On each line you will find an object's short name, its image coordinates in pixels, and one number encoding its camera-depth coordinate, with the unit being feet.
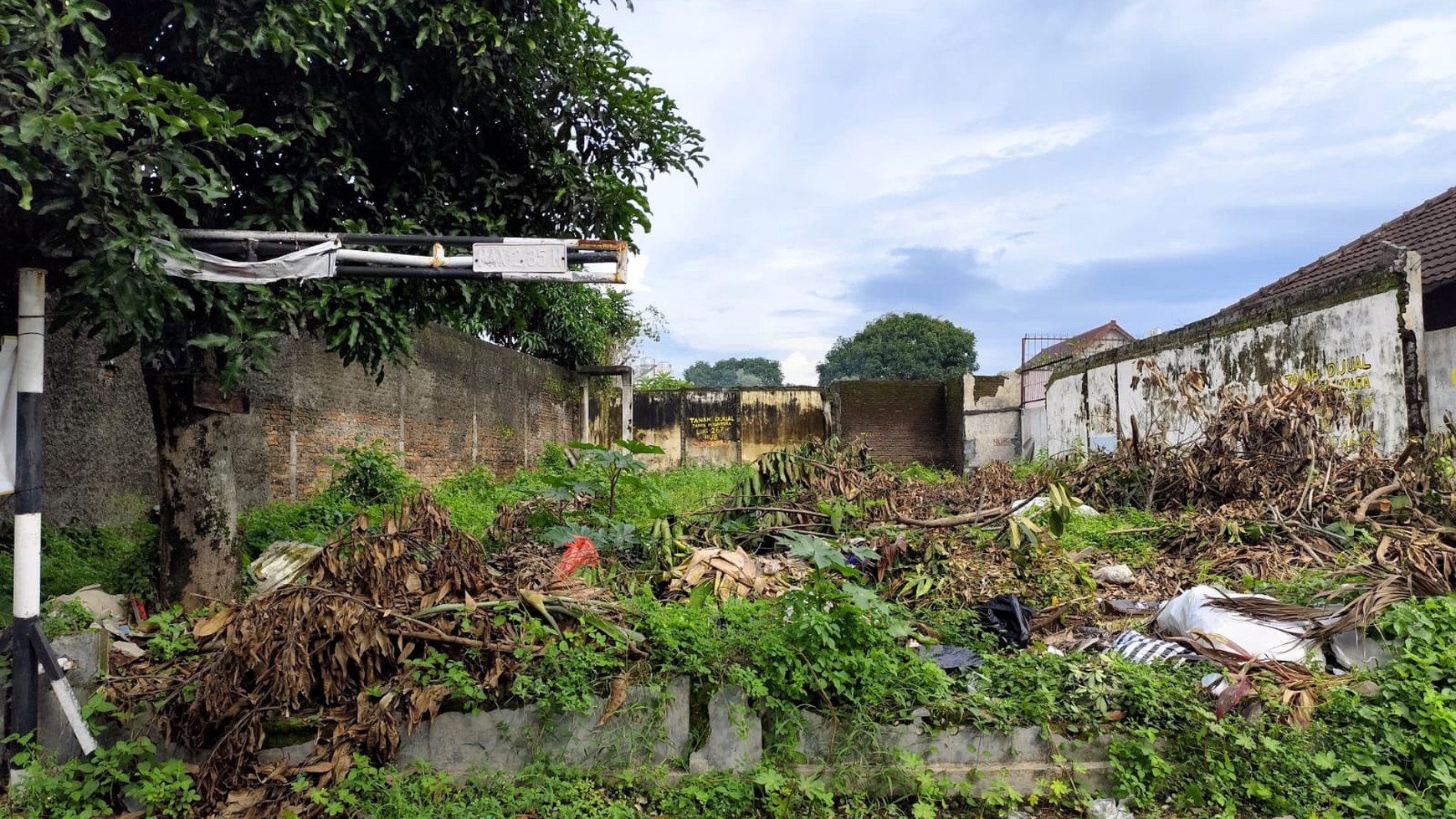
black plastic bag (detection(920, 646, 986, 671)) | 12.06
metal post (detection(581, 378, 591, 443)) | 53.76
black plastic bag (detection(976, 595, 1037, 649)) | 13.26
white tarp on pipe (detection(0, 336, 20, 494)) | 11.31
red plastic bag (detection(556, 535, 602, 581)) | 13.56
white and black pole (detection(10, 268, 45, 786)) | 10.87
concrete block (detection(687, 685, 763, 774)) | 10.67
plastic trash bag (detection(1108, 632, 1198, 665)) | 12.26
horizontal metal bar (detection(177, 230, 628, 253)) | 12.37
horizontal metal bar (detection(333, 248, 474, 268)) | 13.09
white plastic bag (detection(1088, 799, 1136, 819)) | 10.00
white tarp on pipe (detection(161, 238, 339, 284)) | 12.06
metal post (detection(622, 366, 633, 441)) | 54.70
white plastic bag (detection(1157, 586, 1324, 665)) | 12.37
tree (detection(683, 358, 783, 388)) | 209.05
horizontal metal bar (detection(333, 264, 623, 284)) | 13.17
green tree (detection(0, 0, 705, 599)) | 10.32
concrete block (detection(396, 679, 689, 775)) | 10.50
